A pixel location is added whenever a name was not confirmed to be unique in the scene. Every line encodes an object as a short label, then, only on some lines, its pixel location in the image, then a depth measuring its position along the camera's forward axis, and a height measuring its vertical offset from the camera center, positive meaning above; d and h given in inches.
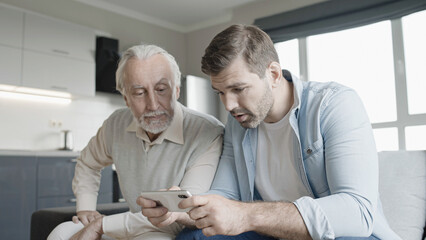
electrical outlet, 193.2 +13.0
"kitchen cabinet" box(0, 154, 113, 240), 151.2 -14.0
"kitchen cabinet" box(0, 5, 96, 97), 169.3 +43.1
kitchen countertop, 153.1 -0.7
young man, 46.8 -1.4
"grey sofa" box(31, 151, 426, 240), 67.5 -7.8
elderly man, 65.5 +0.7
